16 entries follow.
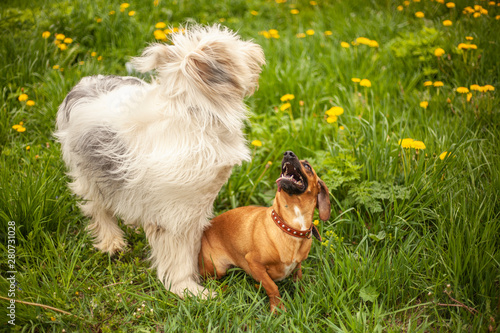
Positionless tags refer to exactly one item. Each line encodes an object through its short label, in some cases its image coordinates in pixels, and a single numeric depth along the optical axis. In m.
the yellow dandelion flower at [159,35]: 4.29
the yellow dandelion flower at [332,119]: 3.24
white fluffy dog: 2.17
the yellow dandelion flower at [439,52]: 3.94
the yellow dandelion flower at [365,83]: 3.49
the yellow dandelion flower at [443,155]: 2.89
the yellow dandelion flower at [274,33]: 4.90
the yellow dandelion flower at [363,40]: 4.21
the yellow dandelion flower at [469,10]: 4.50
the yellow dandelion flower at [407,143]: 2.84
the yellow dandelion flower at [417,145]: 2.78
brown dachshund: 2.22
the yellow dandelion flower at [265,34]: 5.04
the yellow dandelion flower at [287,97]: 3.70
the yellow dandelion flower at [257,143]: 3.23
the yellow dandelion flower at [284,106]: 3.64
